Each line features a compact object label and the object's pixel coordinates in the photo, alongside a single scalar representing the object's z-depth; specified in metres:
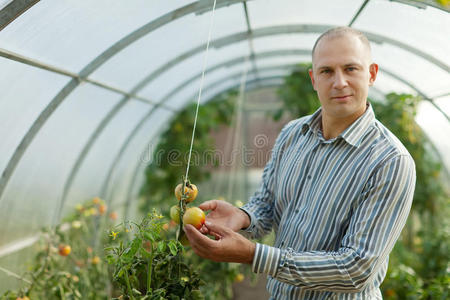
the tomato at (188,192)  1.49
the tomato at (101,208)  3.78
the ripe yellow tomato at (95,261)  3.41
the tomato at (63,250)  2.87
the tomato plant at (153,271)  1.32
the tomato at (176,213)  1.48
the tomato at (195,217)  1.36
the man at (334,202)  1.21
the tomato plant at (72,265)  2.66
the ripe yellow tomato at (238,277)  3.79
